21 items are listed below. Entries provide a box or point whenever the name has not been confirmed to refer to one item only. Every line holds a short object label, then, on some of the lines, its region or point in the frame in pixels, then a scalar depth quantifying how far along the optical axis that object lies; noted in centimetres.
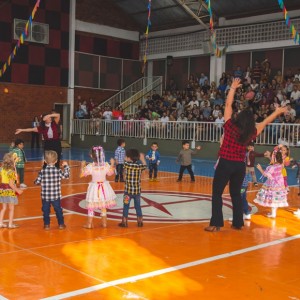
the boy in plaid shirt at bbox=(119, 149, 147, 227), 684
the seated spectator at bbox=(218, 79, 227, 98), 2242
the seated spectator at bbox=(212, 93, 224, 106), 2155
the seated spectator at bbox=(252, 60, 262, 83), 2240
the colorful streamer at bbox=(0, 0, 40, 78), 2394
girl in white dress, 673
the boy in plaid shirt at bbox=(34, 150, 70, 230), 661
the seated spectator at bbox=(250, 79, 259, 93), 2083
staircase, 2866
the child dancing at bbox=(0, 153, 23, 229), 660
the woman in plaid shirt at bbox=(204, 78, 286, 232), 639
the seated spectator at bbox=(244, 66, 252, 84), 2231
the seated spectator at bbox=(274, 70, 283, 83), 2109
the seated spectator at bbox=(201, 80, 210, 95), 2361
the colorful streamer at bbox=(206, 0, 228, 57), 2488
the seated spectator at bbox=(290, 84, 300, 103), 1934
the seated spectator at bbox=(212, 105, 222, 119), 2039
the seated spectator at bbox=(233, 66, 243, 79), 2290
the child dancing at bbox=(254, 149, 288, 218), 761
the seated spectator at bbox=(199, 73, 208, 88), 2498
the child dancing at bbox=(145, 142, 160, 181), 1269
